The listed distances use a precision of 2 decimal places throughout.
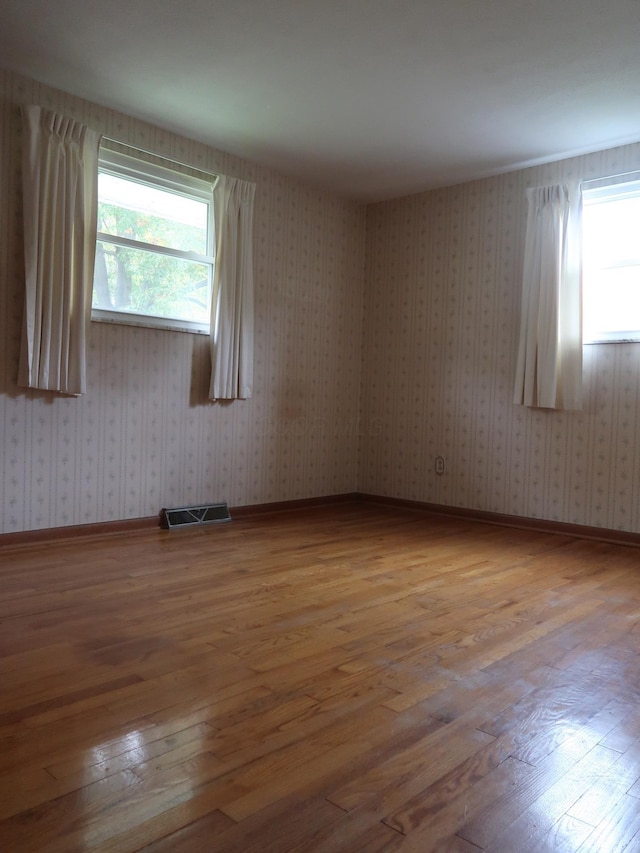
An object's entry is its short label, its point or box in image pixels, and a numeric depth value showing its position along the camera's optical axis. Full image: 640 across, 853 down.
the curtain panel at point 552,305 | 4.71
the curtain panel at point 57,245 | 3.82
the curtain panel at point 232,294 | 4.84
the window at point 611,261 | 4.58
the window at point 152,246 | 4.32
